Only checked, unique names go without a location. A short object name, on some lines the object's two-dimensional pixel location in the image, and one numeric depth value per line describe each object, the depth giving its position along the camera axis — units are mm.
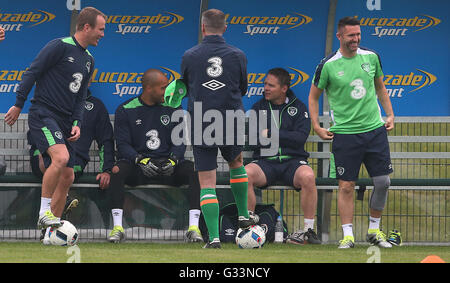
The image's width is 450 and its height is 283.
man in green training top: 14836
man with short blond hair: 14555
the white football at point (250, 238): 14117
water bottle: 16578
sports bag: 16219
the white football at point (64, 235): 14156
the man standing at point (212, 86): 13539
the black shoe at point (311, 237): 16344
